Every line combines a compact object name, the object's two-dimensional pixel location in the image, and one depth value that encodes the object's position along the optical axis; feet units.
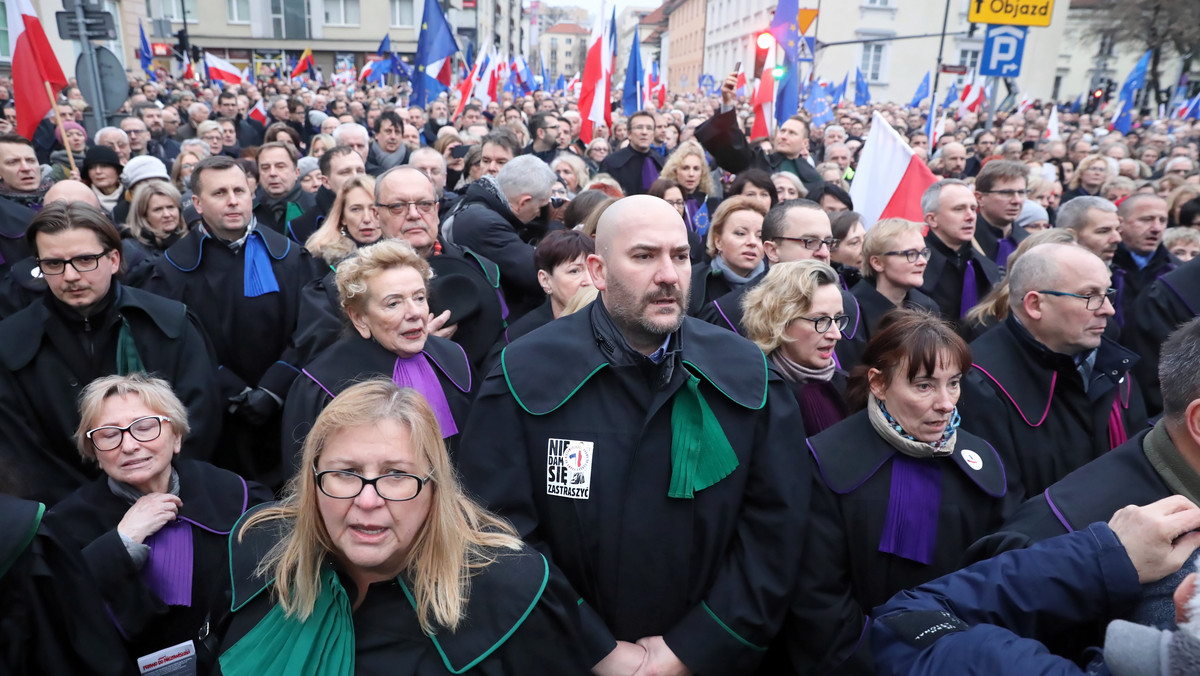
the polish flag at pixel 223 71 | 59.77
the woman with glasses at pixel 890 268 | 14.06
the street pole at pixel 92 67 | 26.23
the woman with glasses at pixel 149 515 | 9.29
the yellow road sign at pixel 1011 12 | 36.96
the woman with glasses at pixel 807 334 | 10.92
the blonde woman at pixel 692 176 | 22.97
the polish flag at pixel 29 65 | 22.22
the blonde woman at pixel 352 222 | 16.17
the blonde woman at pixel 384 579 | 6.53
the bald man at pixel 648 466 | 7.99
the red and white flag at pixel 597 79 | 32.35
